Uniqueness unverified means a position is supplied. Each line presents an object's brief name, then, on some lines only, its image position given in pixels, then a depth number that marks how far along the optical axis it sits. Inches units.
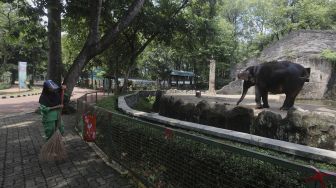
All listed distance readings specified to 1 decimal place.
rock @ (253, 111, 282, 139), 239.3
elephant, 321.1
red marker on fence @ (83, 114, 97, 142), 263.6
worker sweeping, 225.8
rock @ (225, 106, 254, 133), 269.3
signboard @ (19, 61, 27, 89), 1051.7
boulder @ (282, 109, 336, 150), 207.2
